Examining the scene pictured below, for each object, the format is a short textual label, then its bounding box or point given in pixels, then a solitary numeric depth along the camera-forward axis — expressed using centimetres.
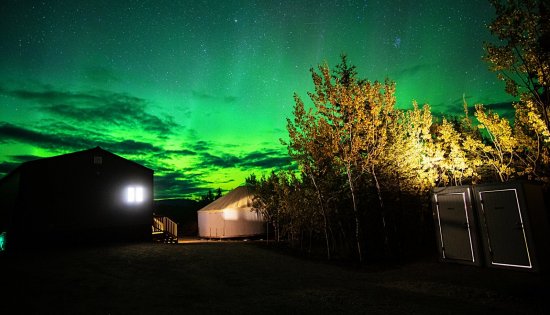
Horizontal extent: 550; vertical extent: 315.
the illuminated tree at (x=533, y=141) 961
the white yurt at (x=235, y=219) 2492
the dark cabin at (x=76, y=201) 1512
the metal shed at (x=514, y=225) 738
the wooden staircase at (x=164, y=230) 2057
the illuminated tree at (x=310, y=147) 1152
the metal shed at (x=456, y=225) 848
